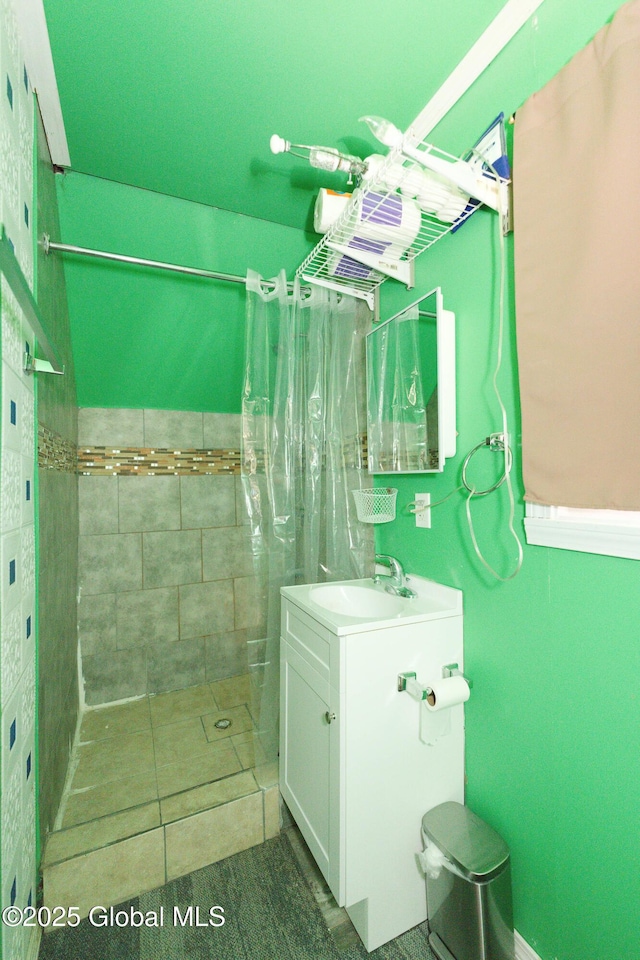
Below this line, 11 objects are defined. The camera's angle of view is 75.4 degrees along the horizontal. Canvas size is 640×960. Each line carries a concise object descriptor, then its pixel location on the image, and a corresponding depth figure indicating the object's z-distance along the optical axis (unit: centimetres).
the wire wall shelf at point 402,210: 116
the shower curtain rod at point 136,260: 141
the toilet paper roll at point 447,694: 126
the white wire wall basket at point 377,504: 179
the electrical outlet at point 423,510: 165
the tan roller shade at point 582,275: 87
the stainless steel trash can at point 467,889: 111
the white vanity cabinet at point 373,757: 124
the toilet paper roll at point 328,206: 146
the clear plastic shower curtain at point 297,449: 171
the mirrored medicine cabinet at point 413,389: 144
